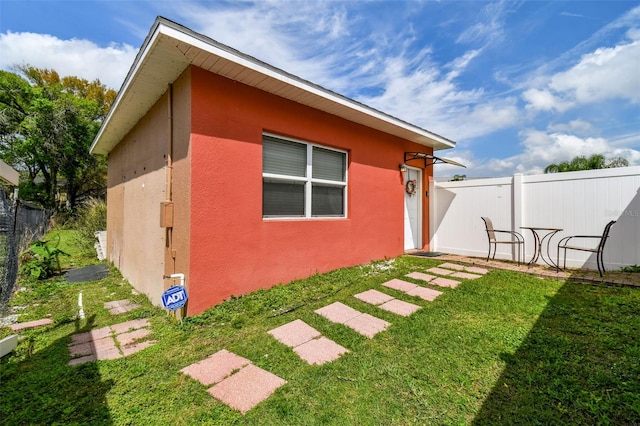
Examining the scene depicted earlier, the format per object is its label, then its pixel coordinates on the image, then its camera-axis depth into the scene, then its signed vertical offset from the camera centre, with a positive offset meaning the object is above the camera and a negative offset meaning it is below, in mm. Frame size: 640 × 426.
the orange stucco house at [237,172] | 3273 +725
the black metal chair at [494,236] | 5816 -400
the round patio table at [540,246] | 5401 -589
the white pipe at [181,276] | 3248 -746
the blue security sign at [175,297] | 2943 -932
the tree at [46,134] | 15453 +4982
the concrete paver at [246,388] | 1823 -1289
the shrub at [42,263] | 5520 -1059
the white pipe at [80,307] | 3581 -1360
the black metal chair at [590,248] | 4360 -516
